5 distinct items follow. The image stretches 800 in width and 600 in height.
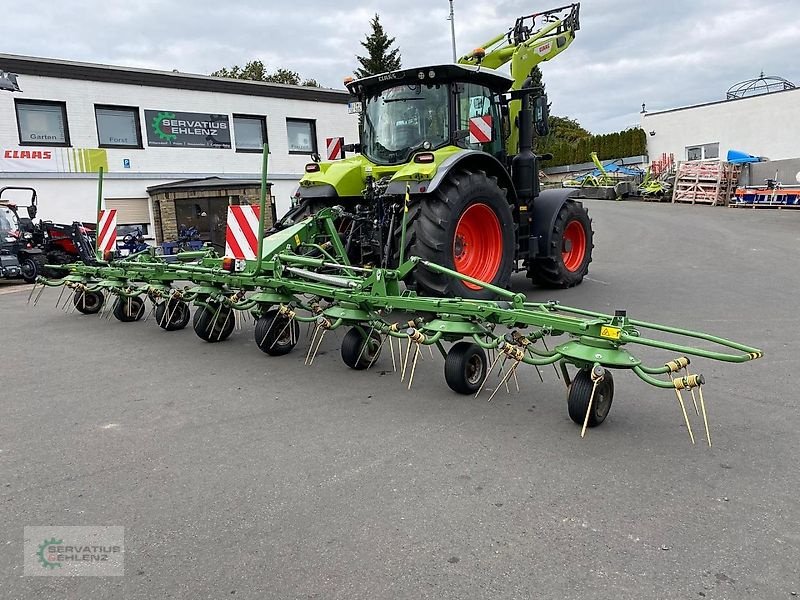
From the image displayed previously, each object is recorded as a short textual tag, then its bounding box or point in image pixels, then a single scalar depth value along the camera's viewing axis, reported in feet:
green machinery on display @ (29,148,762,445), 12.35
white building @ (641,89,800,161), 84.28
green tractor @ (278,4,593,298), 20.66
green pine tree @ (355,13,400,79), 123.85
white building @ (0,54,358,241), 52.75
